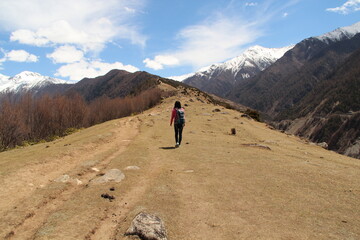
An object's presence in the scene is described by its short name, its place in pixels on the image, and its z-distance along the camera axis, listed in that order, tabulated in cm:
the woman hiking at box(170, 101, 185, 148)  2030
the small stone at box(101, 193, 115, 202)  1051
